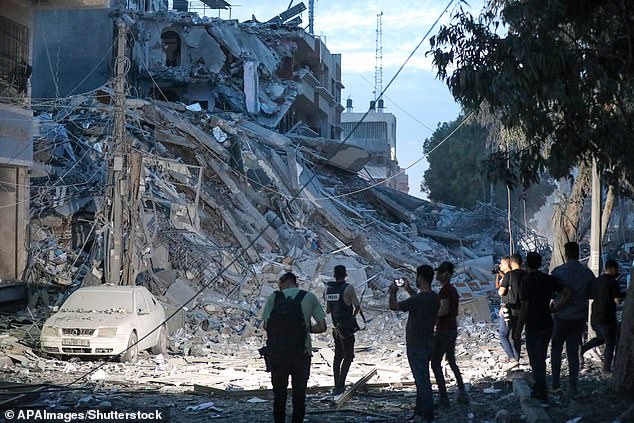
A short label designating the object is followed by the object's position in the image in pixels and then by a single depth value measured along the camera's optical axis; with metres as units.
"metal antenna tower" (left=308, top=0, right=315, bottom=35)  65.12
